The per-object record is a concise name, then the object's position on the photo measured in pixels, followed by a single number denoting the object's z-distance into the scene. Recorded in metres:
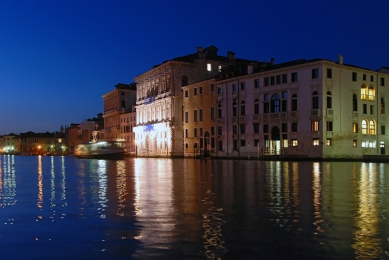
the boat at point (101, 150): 69.25
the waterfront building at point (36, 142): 184.90
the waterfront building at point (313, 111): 48.47
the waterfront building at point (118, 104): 100.06
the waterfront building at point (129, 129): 93.22
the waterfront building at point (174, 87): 73.94
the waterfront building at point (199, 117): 64.88
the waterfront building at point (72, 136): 133.25
